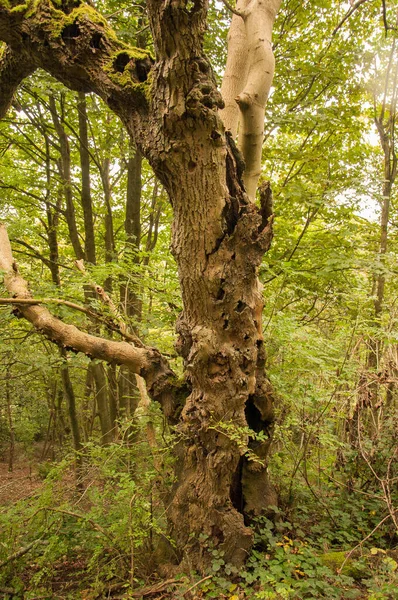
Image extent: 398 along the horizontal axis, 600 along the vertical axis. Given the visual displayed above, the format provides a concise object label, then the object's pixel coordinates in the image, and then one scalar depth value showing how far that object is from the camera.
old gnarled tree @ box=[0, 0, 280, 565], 2.07
